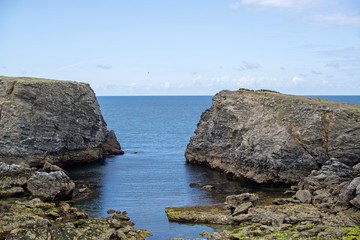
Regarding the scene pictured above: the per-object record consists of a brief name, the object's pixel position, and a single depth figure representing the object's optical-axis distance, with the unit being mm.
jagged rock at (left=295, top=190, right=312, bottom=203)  50375
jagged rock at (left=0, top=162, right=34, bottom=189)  54625
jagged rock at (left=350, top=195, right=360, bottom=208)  43028
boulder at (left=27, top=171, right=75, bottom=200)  52031
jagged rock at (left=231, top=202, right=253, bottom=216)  46038
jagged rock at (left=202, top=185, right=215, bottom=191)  60475
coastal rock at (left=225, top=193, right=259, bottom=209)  48188
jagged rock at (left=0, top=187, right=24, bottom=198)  52469
